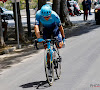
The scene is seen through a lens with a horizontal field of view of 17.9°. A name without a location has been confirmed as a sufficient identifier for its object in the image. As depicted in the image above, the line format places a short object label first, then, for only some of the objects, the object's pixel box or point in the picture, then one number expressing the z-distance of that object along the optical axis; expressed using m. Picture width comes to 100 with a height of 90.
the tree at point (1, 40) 14.55
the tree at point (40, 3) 18.75
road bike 7.43
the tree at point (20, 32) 16.70
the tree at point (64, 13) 23.70
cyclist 7.49
